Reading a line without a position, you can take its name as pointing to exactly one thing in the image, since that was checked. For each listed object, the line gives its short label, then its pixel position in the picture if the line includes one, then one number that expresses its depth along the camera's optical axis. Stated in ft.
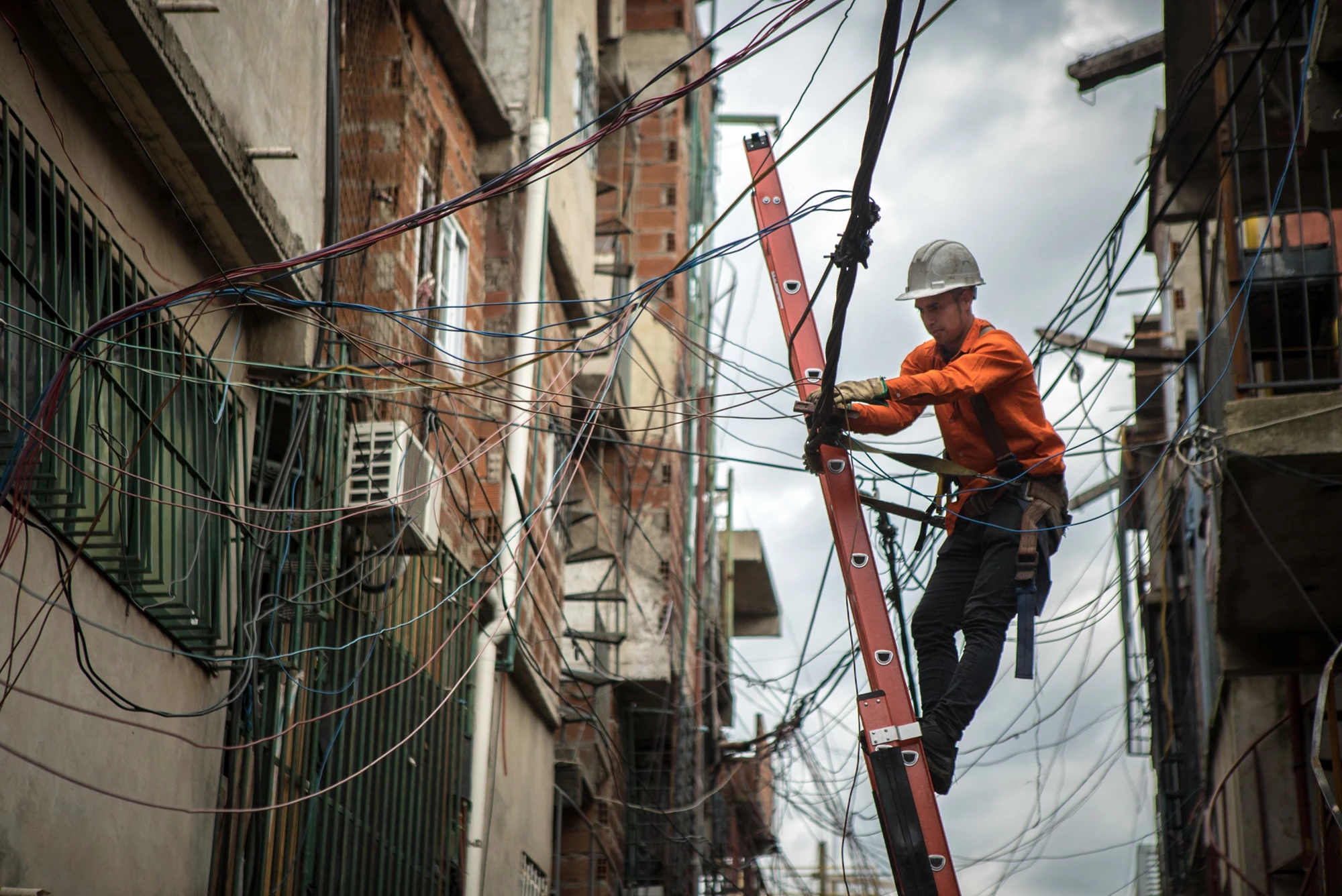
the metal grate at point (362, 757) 26.91
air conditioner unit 30.50
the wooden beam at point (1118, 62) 44.16
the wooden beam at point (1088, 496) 68.64
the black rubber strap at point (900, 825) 19.49
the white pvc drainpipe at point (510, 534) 37.14
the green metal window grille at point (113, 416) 20.65
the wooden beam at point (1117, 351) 26.99
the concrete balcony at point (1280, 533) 29.25
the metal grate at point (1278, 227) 33.83
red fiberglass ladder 19.54
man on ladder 20.80
